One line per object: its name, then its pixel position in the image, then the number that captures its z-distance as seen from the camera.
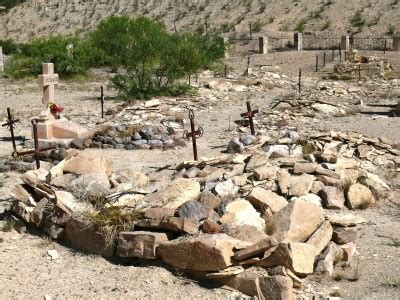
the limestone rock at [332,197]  9.14
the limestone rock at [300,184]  9.18
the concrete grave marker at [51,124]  15.72
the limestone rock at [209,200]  8.42
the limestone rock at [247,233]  7.37
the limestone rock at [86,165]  9.83
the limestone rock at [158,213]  7.79
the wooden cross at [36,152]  11.39
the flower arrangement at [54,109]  16.27
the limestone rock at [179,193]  8.36
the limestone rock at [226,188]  8.97
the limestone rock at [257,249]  6.91
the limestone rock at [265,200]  8.37
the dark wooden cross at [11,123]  14.05
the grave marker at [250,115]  14.99
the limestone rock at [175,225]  7.41
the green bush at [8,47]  41.36
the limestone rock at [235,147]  13.64
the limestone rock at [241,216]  7.77
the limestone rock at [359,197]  9.41
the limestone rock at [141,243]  7.37
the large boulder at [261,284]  6.38
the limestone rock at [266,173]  9.62
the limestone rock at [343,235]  7.83
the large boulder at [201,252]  6.83
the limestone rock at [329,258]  7.10
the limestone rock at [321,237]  7.43
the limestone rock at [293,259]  6.81
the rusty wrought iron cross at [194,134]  12.40
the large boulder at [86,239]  7.74
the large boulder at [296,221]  7.50
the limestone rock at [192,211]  7.70
